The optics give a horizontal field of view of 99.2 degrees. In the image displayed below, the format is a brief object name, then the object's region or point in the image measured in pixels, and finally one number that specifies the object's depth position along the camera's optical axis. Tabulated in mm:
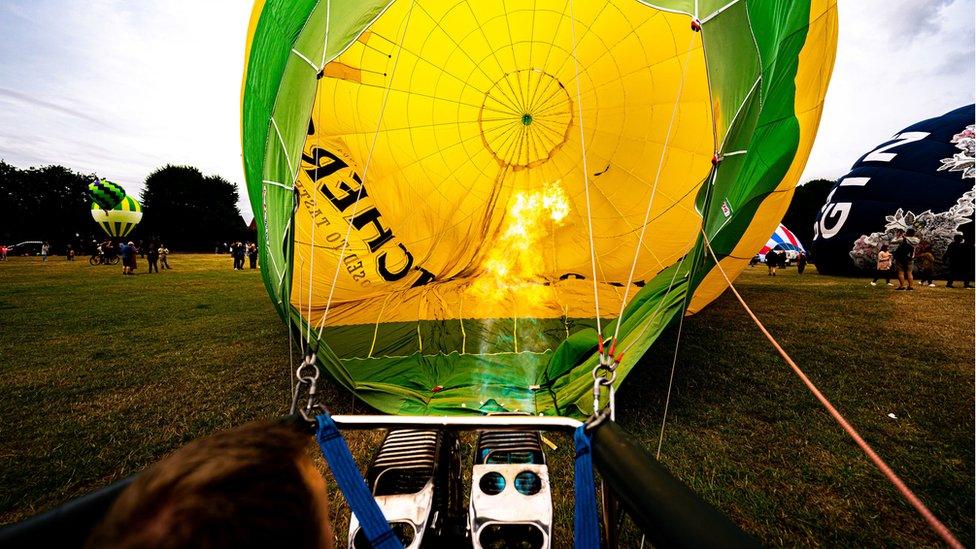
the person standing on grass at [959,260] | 8297
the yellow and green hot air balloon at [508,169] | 2186
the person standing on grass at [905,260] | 7918
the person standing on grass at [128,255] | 13211
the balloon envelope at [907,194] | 8438
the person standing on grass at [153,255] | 14953
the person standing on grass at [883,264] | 8891
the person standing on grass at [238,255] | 17248
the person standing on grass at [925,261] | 8500
